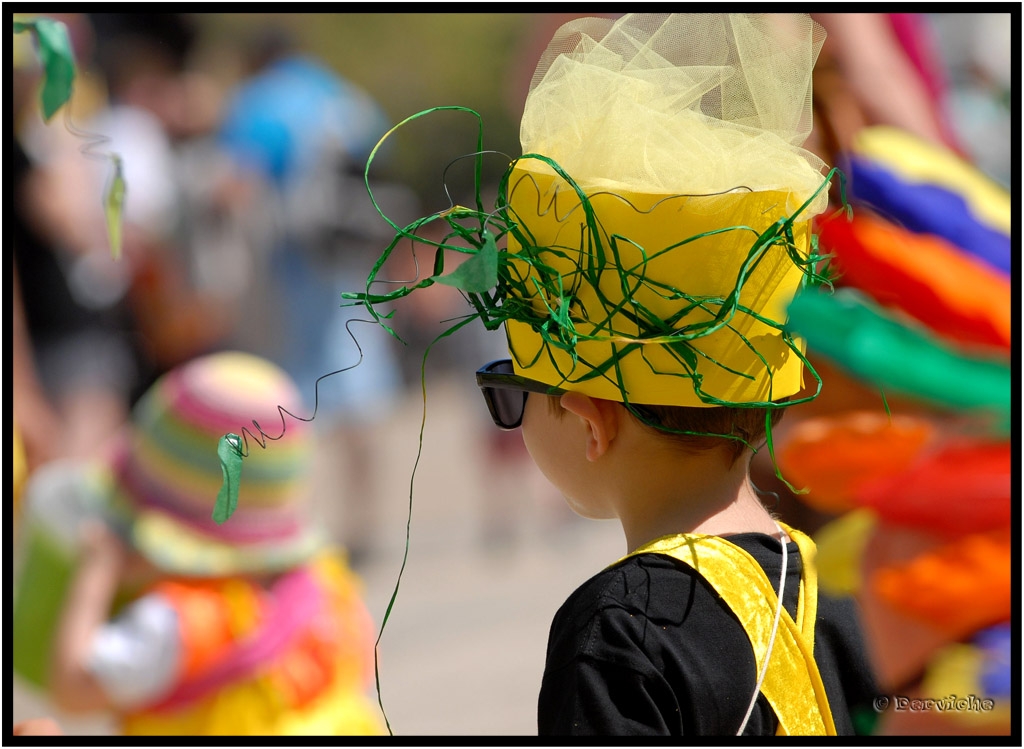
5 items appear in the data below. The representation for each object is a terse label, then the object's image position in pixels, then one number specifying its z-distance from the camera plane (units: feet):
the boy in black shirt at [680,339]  12.00
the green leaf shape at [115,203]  12.63
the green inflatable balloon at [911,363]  11.63
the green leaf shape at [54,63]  12.54
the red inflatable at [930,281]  11.67
